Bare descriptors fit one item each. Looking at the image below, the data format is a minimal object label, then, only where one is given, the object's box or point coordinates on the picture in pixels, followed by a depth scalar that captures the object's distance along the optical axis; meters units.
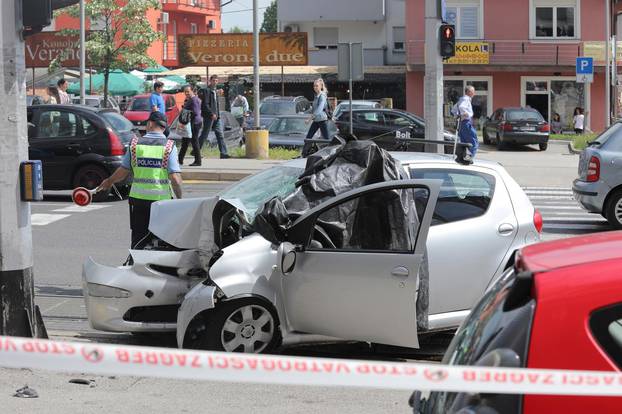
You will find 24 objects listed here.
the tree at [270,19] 117.74
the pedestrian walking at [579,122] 45.69
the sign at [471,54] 49.00
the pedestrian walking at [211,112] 23.81
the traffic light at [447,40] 17.48
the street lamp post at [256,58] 24.62
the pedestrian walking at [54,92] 23.84
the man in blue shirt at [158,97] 23.08
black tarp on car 7.52
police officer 9.65
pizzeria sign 40.59
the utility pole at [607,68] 43.94
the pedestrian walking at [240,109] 33.97
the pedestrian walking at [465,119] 22.47
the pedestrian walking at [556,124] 48.84
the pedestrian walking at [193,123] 22.47
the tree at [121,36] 43.94
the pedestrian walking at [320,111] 22.97
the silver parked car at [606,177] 14.52
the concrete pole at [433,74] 17.64
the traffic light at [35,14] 7.69
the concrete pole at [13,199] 7.64
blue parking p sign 38.03
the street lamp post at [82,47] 32.44
